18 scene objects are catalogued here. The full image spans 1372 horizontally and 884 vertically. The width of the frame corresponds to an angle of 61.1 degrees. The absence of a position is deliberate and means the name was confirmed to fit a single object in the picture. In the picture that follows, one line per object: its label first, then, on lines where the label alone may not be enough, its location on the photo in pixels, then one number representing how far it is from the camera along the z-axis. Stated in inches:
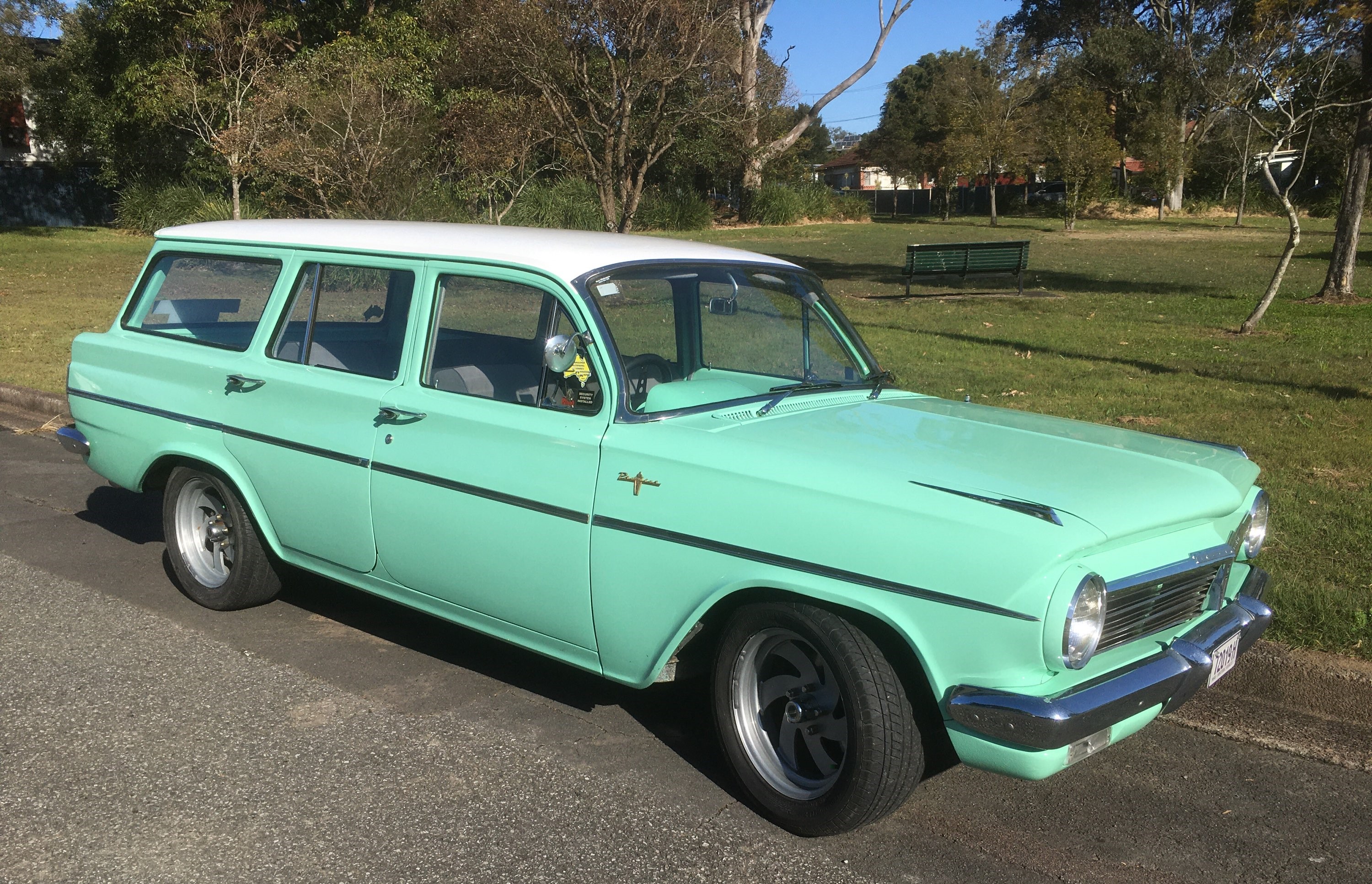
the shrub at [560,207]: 1184.2
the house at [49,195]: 1384.1
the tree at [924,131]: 1889.8
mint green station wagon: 116.4
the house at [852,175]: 3828.7
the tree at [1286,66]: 453.4
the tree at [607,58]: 605.6
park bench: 671.8
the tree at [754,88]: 807.1
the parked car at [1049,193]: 2204.7
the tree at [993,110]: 1828.2
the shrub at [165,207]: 1127.6
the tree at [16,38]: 1208.8
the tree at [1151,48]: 1824.6
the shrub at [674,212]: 1440.7
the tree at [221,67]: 892.0
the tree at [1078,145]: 1605.6
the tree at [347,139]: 655.8
